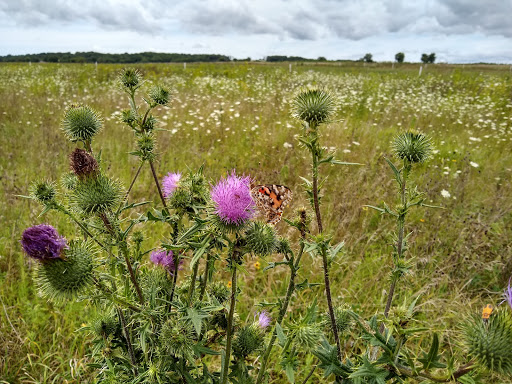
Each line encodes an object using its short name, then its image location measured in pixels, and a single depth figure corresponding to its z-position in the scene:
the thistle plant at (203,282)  0.25
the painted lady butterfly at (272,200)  0.33
